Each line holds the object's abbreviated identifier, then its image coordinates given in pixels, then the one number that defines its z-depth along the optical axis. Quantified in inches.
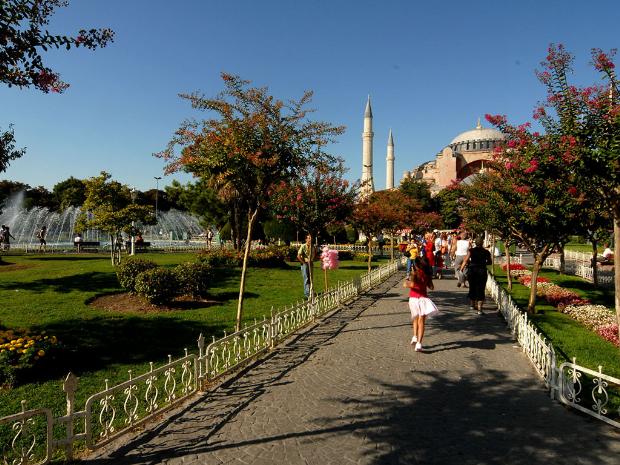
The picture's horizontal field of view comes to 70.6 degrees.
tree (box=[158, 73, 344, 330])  287.9
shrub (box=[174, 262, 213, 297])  464.1
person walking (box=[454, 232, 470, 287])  627.4
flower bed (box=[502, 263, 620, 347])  372.8
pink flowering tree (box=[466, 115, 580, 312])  245.9
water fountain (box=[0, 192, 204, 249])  1780.3
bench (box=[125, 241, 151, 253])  1233.9
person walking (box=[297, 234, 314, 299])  475.8
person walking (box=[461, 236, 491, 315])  430.3
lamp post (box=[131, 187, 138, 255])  796.9
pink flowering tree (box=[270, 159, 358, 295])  460.8
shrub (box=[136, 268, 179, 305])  435.1
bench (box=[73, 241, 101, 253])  1139.4
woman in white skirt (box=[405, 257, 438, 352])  295.3
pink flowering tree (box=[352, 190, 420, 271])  823.1
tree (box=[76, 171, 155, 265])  751.1
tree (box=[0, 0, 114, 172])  217.6
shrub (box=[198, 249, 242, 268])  789.2
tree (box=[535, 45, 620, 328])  200.1
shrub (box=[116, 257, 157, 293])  457.1
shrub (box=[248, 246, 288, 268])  797.2
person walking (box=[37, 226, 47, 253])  1122.0
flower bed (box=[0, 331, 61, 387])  236.7
